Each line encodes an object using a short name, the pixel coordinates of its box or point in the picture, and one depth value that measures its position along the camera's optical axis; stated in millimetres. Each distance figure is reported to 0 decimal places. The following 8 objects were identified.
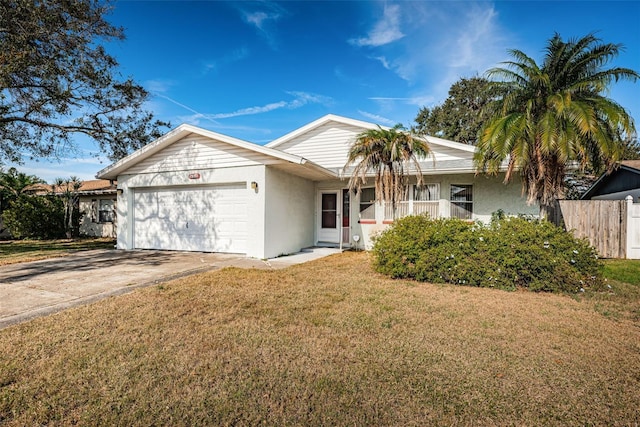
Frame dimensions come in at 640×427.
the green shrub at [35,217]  16922
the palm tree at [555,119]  8594
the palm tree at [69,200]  16889
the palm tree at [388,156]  9578
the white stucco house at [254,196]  10164
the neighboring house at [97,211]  18500
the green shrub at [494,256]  6316
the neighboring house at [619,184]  14419
